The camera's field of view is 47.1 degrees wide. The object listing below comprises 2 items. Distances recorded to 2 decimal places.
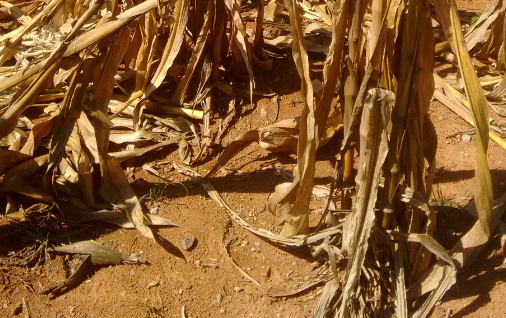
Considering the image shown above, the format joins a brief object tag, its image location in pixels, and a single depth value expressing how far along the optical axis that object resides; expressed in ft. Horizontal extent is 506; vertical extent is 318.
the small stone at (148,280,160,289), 7.67
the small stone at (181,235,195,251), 8.05
